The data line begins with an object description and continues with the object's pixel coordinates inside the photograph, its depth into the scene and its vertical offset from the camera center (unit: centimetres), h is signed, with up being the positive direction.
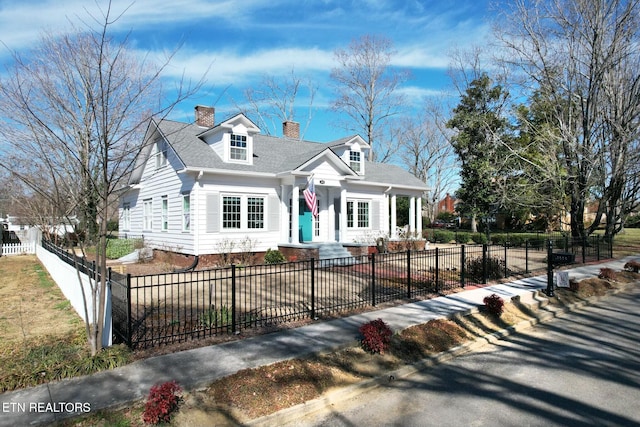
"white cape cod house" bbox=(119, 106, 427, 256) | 1563 +116
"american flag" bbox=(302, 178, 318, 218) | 1590 +85
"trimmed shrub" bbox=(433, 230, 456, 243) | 3001 -161
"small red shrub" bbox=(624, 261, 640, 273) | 1429 -197
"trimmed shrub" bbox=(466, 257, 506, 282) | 1234 -176
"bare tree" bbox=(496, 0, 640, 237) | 1648 +515
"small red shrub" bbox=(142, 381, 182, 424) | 391 -192
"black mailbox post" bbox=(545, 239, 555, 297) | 1036 -181
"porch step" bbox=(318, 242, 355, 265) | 1669 -150
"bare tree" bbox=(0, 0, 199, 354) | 528 +67
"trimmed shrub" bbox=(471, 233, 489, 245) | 2783 -166
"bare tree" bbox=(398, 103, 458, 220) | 4781 +688
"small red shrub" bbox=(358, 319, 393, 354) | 605 -191
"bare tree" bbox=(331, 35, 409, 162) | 3566 +1022
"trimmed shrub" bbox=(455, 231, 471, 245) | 2870 -169
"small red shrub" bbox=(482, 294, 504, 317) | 836 -196
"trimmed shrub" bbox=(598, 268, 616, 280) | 1259 -198
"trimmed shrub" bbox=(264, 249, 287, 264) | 1611 -166
